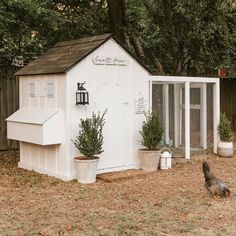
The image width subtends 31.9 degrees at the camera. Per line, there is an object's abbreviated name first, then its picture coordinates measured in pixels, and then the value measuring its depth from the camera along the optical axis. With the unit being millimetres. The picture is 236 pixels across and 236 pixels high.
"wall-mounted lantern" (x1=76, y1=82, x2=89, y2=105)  7438
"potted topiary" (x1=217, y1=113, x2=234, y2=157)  9930
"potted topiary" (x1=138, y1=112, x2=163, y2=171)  8211
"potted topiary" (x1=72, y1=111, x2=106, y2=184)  7254
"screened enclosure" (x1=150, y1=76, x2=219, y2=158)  9445
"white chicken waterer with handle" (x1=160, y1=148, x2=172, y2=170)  8523
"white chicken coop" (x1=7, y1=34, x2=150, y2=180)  7516
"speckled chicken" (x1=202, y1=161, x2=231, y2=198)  6141
